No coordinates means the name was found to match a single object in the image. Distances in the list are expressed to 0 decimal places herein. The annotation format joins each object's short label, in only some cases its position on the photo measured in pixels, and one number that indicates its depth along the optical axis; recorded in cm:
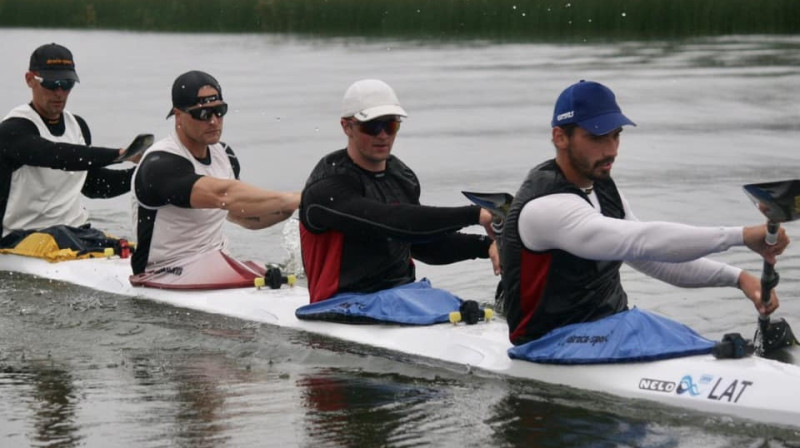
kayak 1409
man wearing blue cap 1387
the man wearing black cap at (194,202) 1992
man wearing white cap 1691
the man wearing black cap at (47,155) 2394
